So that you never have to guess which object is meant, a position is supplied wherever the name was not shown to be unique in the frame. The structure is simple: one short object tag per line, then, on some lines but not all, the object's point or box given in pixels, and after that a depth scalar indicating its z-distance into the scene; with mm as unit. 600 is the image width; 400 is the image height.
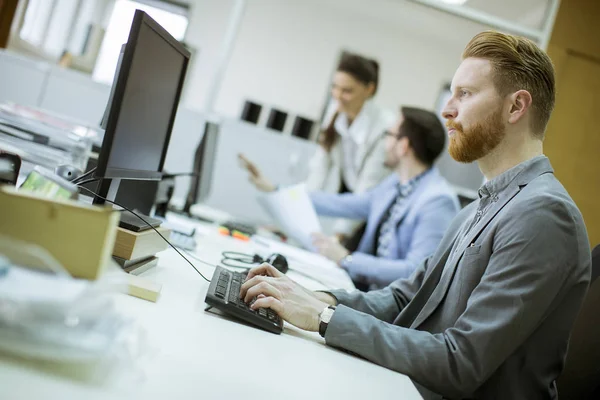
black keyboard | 1008
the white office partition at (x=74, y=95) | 2926
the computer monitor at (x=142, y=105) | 1035
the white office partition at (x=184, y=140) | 3055
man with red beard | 991
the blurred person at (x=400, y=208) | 2316
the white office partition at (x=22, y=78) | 2791
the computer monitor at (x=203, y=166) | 2336
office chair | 1358
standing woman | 3252
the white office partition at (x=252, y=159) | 3201
